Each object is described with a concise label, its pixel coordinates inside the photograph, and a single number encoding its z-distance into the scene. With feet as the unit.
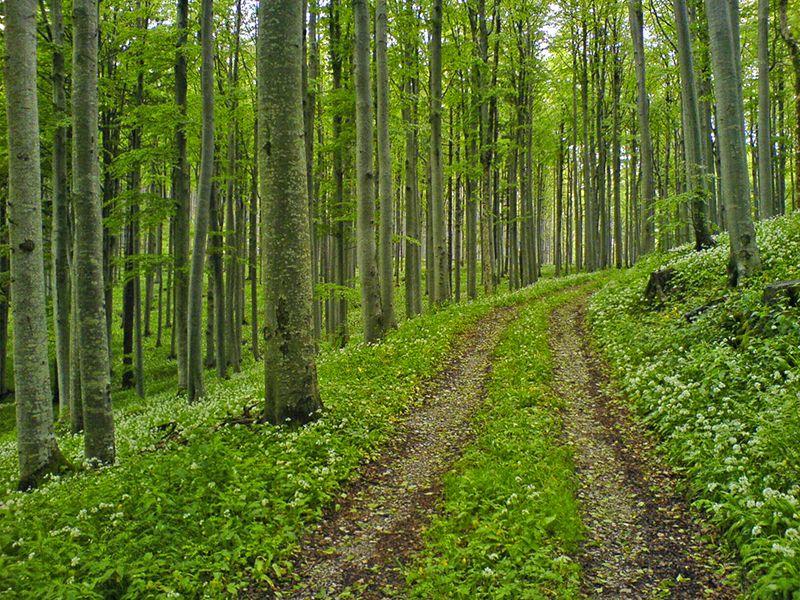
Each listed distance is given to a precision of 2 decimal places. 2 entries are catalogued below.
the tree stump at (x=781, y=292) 26.48
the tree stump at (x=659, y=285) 41.81
